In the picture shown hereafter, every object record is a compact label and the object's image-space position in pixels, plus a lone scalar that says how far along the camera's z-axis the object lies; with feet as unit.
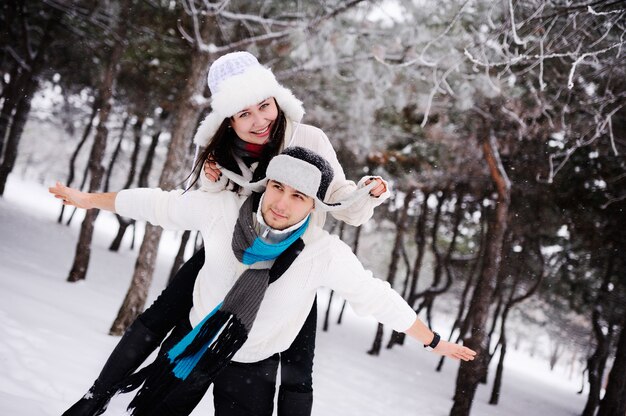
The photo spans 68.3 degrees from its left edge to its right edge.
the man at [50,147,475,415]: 6.04
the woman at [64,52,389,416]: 6.86
